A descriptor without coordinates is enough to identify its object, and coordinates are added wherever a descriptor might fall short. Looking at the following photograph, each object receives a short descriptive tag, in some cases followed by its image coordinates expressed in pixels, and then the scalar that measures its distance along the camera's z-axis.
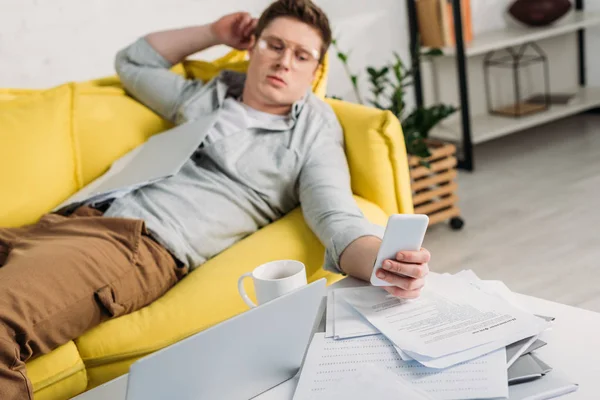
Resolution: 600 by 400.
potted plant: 2.66
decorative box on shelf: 3.85
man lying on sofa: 1.35
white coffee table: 0.94
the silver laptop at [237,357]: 0.83
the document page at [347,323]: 1.08
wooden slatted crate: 2.67
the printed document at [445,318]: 1.00
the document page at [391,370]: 0.91
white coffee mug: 1.12
